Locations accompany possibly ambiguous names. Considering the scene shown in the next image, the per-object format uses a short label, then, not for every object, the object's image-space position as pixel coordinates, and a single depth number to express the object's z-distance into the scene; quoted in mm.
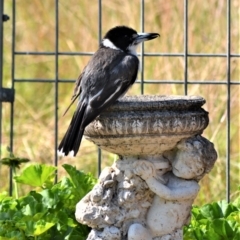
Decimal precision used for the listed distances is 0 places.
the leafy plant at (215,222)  9312
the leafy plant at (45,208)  9202
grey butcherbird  8984
